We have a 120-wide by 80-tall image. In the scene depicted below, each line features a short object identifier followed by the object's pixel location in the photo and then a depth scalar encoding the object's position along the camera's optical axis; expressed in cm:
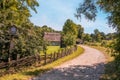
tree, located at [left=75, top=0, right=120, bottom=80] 463
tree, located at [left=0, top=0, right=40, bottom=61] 806
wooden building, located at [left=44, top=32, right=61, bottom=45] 3457
